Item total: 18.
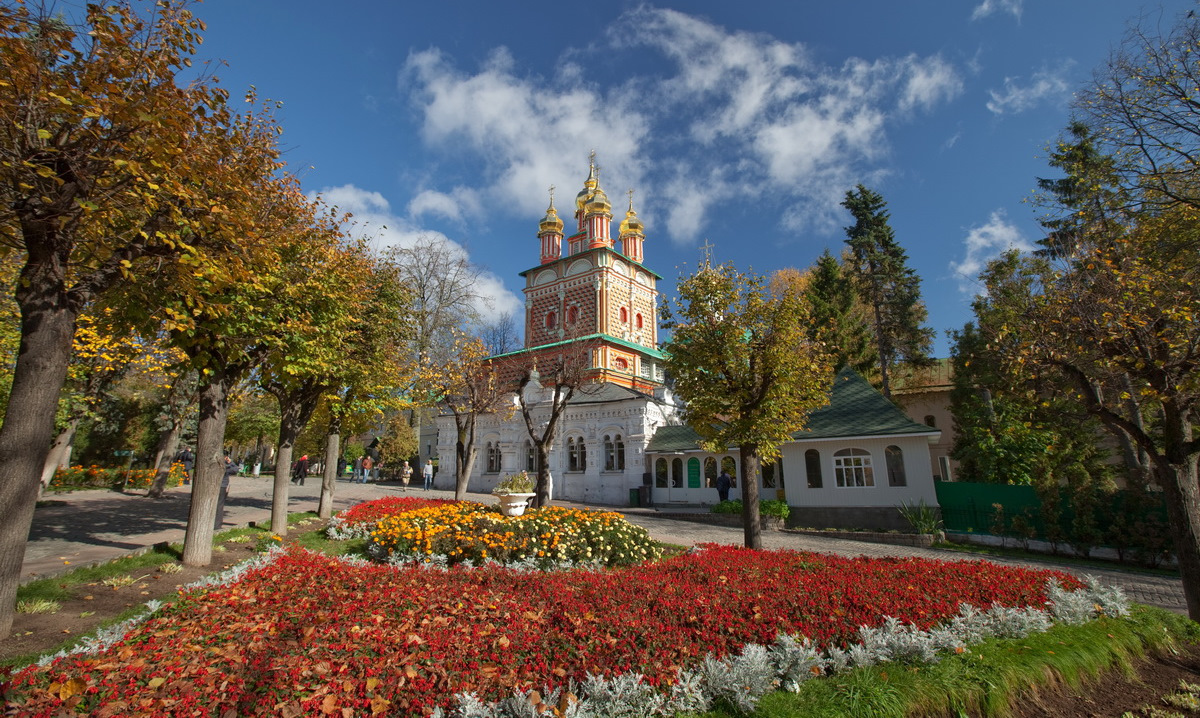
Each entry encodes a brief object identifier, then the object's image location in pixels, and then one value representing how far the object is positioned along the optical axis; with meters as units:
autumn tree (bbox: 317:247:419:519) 13.52
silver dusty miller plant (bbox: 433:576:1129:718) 4.08
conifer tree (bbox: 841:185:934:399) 28.47
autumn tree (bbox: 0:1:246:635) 5.26
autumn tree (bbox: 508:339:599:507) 15.95
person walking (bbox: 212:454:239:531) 11.42
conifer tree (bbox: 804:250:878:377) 26.84
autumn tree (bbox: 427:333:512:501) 18.03
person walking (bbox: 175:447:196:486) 25.97
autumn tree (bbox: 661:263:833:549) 11.80
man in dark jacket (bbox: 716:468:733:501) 21.20
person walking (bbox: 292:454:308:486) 30.44
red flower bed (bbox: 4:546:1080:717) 3.68
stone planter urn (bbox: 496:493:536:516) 12.77
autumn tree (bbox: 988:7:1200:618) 7.29
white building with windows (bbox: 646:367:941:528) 17.86
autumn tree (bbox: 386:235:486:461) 30.77
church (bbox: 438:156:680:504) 26.11
